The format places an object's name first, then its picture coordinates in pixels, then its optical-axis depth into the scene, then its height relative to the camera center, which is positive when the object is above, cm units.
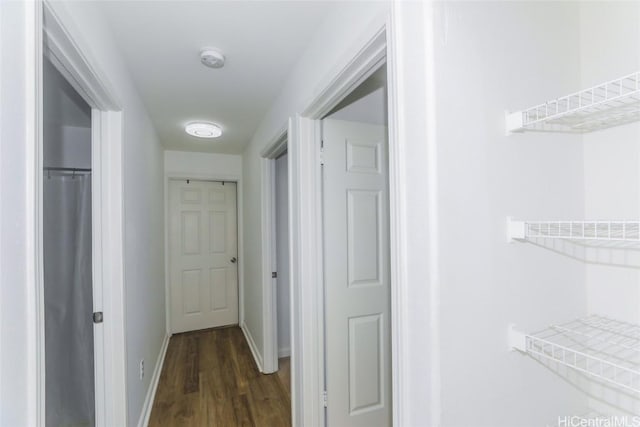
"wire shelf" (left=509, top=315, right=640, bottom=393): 82 -37
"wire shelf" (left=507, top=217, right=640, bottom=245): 80 -5
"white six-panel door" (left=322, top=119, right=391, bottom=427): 178 -37
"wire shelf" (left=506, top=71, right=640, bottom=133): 80 +28
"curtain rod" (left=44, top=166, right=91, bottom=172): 116 +21
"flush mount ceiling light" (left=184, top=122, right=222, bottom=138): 278 +83
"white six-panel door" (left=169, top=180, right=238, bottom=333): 378 -50
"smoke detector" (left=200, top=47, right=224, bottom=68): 159 +86
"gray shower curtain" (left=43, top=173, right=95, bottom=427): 115 -36
